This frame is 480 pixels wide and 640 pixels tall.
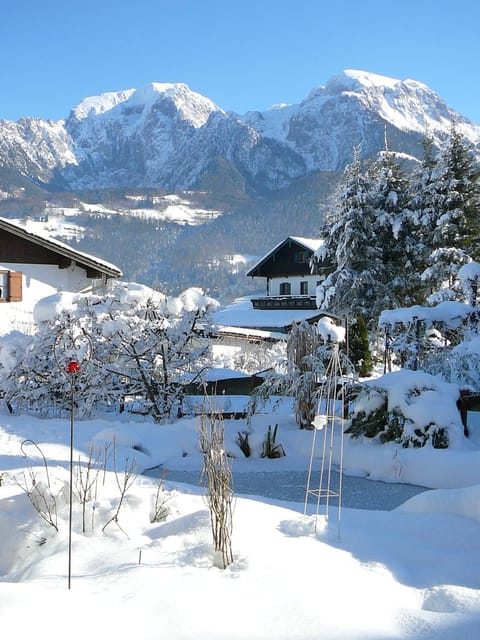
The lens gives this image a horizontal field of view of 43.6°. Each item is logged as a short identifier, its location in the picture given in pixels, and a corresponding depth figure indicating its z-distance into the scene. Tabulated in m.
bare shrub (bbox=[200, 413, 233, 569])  3.70
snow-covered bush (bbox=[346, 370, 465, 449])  8.31
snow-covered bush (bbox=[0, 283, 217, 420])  11.62
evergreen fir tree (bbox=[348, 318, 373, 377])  18.59
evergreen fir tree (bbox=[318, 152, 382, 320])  23.91
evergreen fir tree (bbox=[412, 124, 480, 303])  22.34
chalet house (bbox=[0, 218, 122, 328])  20.02
